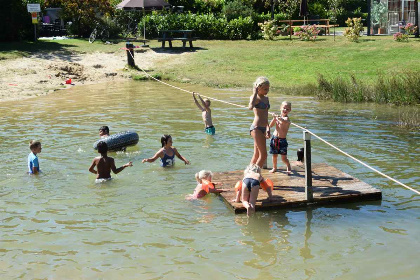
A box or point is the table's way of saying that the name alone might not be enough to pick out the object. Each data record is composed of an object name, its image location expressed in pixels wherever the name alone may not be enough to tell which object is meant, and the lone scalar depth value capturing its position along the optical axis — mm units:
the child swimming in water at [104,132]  14719
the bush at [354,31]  33656
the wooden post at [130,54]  30356
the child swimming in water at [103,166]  12016
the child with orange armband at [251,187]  9883
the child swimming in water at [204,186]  10867
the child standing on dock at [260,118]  10734
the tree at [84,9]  36531
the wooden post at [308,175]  10080
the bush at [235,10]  40156
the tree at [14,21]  33969
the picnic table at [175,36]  34219
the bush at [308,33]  35531
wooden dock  10284
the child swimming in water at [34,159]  12234
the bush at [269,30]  36938
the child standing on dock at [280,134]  11430
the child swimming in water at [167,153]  13094
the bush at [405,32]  31812
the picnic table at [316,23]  41516
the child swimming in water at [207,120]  16188
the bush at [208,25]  37469
